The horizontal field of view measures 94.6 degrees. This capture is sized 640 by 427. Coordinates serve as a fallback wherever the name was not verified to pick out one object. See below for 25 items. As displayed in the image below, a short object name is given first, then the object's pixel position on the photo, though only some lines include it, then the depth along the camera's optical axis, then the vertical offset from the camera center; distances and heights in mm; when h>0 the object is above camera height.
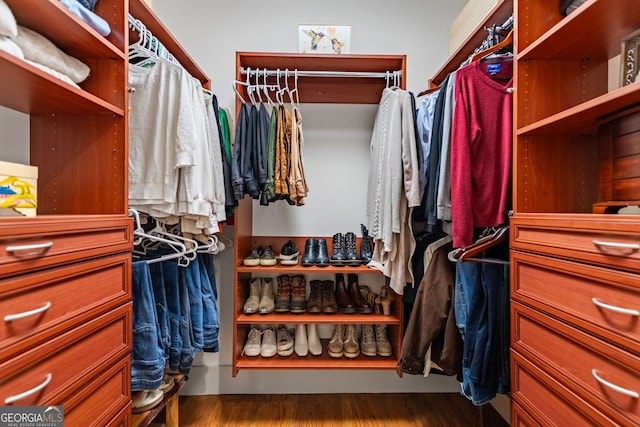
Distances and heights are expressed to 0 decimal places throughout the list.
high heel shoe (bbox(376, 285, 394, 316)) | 1607 -482
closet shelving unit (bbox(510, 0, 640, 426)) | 632 -31
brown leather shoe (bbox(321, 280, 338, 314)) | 1609 -496
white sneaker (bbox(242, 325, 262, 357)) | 1617 -738
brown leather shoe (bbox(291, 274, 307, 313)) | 1621 -477
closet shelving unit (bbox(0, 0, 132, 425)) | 623 -73
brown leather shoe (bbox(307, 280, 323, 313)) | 1627 -497
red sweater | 1067 +221
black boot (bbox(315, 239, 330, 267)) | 1597 -238
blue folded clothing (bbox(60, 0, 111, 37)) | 822 +566
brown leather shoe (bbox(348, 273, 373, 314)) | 1620 -497
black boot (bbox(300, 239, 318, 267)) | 1605 -234
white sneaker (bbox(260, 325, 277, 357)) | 1612 -735
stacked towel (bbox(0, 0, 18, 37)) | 659 +427
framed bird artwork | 1843 +1089
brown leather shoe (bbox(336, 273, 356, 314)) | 1623 -496
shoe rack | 1530 -299
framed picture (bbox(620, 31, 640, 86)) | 790 +419
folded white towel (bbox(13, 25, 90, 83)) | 767 +433
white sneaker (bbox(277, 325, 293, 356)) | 1616 -726
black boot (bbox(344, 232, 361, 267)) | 1601 -215
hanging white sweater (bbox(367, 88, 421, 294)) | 1334 +106
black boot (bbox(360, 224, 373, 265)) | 1643 -204
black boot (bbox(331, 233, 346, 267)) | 1603 -221
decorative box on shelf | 711 +51
